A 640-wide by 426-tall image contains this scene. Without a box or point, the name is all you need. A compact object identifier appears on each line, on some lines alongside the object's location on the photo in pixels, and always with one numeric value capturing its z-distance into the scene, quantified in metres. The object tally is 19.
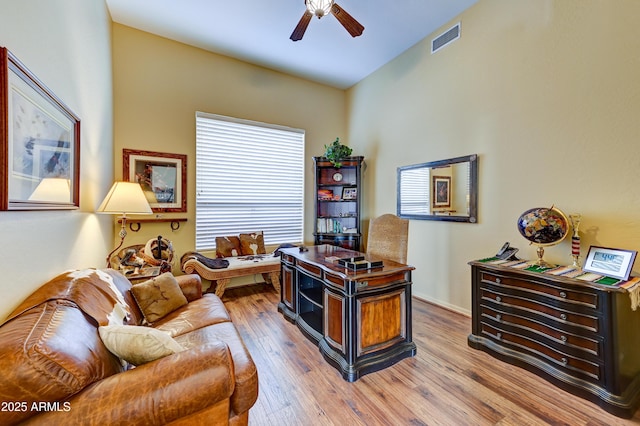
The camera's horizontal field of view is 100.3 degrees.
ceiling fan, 2.21
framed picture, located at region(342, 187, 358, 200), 4.59
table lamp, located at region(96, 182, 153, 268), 2.42
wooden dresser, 1.71
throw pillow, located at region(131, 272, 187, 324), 2.04
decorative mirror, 3.09
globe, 2.19
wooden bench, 3.40
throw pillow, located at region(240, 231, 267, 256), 4.15
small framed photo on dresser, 1.82
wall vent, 3.24
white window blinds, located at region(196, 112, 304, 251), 4.01
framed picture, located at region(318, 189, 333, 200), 4.62
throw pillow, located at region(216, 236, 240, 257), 3.98
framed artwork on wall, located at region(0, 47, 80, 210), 1.16
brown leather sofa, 0.86
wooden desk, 2.03
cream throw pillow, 1.19
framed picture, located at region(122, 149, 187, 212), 3.50
